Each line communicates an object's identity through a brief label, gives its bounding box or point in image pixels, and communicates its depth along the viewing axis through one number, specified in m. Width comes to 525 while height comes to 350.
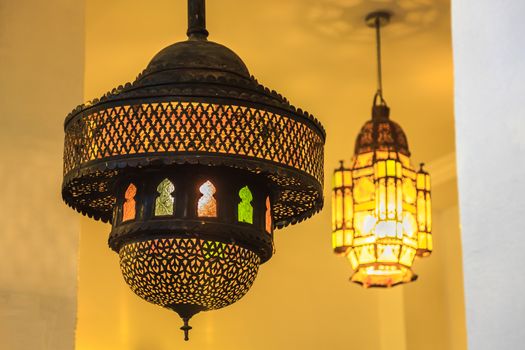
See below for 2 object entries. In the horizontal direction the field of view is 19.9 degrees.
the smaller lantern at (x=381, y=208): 4.54
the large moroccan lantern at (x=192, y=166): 2.37
